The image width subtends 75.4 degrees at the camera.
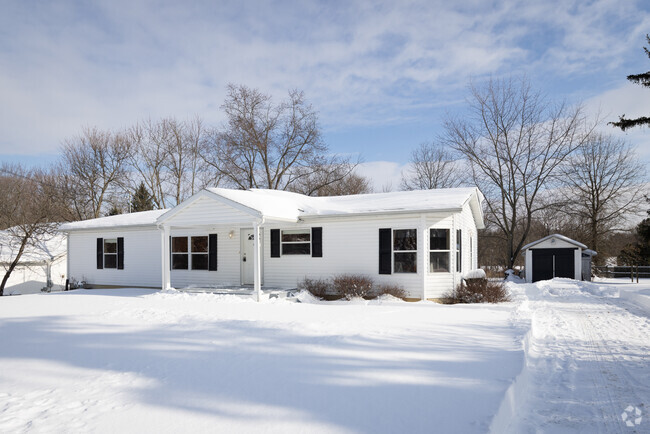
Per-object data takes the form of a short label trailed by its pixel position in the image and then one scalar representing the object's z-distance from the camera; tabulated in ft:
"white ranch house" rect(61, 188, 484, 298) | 42.65
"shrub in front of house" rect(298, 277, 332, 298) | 44.86
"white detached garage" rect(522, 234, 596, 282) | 79.15
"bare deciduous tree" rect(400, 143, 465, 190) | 115.85
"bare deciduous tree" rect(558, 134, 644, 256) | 106.22
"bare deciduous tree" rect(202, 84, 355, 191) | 100.73
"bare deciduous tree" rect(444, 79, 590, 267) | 95.04
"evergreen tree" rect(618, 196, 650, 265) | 55.61
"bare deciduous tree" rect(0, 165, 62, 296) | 75.82
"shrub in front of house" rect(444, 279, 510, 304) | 41.75
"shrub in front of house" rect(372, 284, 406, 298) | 42.29
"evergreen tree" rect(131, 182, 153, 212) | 108.37
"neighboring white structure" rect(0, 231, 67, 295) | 77.87
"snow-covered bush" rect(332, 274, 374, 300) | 42.45
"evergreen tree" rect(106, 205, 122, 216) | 108.37
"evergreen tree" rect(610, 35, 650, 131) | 48.26
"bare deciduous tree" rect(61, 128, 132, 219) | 103.09
